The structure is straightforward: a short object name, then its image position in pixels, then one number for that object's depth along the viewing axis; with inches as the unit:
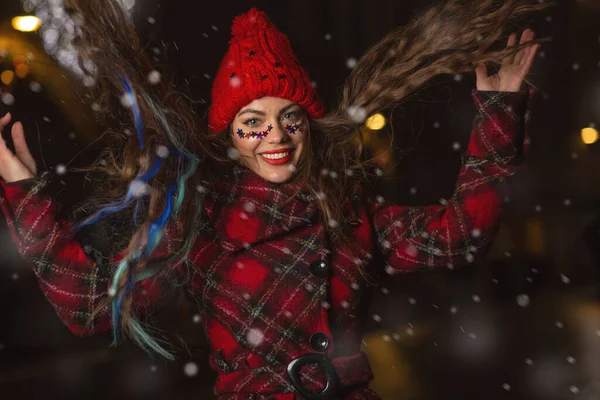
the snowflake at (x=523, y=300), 131.2
